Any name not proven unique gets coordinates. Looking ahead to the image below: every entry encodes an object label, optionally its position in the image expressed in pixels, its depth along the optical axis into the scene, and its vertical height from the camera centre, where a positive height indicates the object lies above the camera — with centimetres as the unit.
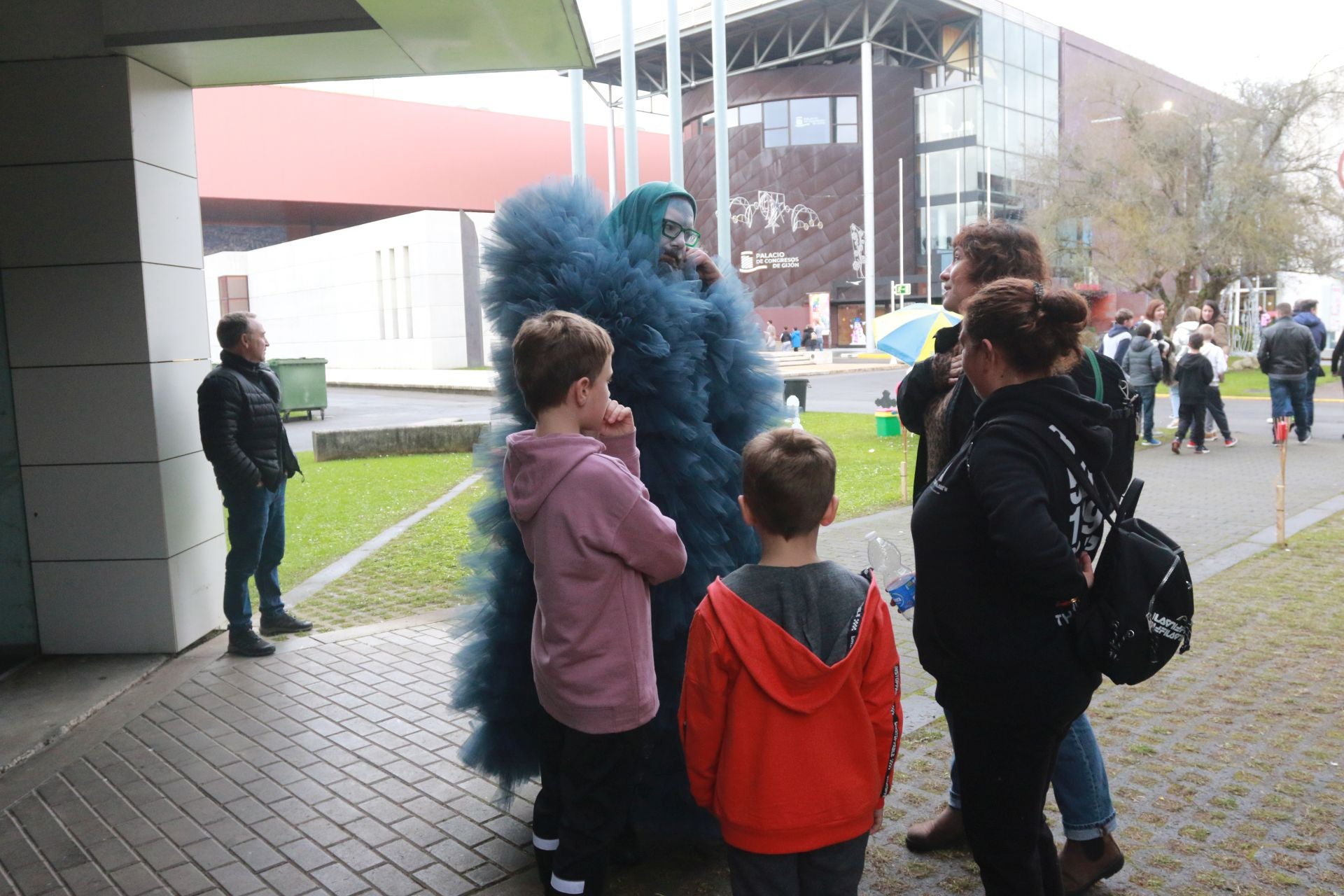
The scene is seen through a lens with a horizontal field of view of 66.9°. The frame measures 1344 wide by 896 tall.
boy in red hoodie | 227 -80
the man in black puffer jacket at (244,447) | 534 -49
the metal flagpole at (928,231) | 5572 +550
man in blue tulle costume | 295 -17
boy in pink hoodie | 254 -56
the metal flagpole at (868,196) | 5056 +690
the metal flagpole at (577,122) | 2164 +474
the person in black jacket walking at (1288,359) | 1295 -51
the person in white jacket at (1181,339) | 1410 -25
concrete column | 512 +8
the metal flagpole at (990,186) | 5378 +759
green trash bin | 2077 -66
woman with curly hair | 297 -32
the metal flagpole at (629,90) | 2230 +572
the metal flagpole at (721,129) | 2614 +538
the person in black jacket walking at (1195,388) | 1273 -85
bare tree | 2784 +366
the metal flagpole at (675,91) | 2288 +562
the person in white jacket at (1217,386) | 1323 -87
